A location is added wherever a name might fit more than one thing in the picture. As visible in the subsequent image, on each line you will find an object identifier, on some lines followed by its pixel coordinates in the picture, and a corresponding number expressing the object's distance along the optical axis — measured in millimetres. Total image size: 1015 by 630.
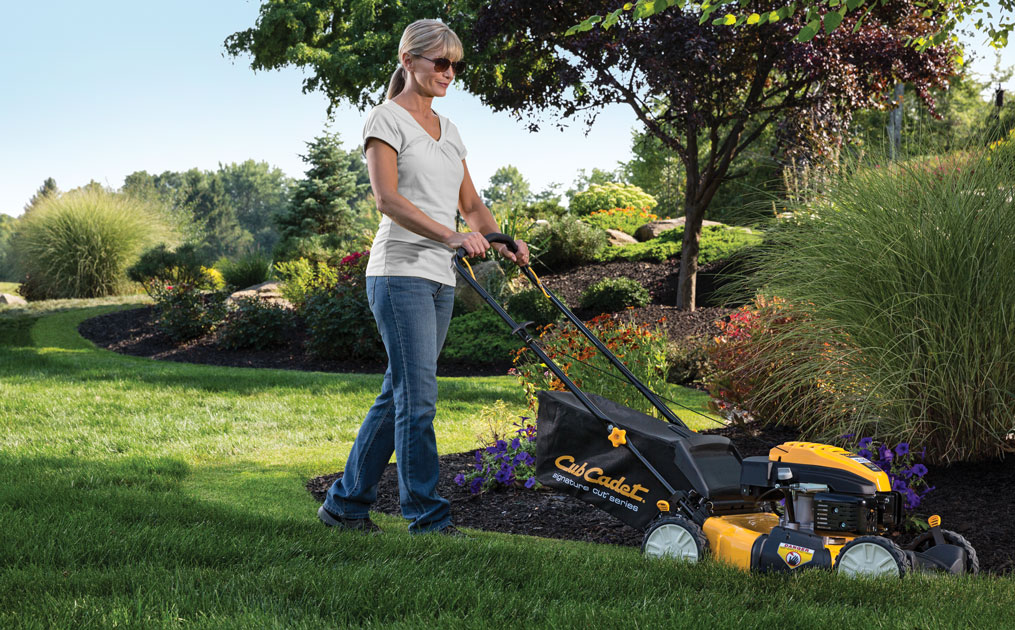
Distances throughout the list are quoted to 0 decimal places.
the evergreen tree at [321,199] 26234
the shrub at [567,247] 15820
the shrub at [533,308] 11008
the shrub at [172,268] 16969
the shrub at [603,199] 22672
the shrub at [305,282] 12290
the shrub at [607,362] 5238
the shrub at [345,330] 10148
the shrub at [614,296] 11672
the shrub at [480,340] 10016
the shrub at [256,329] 11125
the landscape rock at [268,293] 14023
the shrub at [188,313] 11734
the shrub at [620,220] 19956
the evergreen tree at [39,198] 20595
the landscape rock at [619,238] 17797
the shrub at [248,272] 18500
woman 3156
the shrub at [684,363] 8602
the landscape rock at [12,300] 17270
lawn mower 2807
